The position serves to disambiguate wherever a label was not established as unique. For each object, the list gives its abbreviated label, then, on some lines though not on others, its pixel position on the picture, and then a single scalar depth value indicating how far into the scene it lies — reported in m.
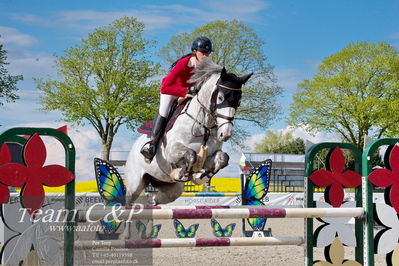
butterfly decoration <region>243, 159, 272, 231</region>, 11.81
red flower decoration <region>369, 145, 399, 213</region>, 6.72
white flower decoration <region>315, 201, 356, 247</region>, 6.95
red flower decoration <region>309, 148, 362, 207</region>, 6.98
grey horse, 7.29
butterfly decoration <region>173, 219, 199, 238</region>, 11.94
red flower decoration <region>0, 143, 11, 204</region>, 5.51
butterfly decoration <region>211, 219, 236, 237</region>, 12.30
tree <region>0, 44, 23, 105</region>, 40.87
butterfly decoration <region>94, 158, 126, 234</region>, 9.60
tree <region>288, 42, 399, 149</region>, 45.37
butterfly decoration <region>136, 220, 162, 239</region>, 9.55
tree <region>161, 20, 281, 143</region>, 42.52
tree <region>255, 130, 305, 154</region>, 81.79
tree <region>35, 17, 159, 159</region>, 40.64
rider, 7.97
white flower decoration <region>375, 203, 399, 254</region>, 6.70
